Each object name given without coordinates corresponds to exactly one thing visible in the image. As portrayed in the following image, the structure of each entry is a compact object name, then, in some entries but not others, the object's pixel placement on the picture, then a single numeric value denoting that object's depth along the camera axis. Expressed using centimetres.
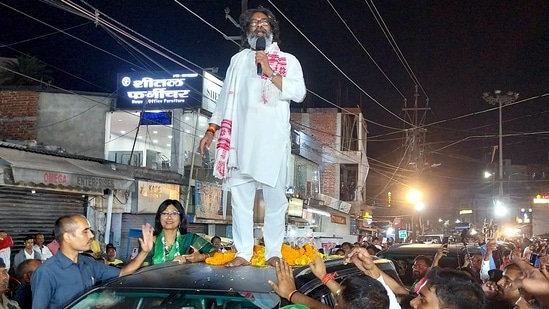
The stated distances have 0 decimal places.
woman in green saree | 518
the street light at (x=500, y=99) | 3478
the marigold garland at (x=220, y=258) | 448
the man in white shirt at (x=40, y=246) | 1231
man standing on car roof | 488
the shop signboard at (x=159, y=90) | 2194
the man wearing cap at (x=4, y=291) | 557
